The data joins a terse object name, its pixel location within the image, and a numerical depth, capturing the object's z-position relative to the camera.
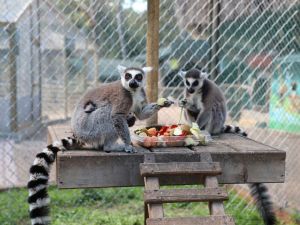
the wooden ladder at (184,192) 2.85
